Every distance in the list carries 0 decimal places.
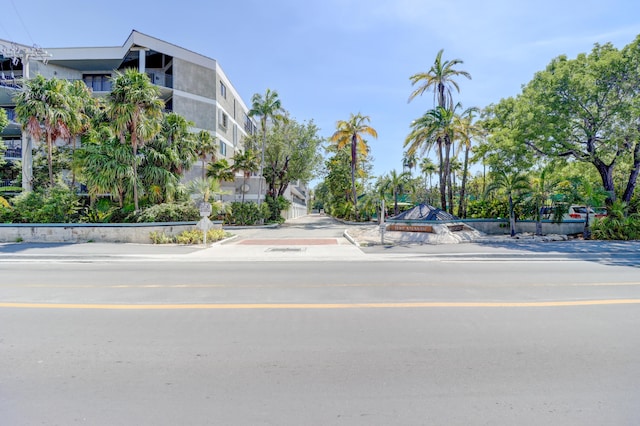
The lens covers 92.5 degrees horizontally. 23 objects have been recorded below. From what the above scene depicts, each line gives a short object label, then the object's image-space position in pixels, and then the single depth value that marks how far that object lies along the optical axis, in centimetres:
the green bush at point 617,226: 1766
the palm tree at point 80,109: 1855
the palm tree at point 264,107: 3042
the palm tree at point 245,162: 2998
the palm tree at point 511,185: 1916
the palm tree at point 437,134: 2250
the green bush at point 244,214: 2964
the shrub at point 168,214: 1758
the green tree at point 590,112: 1722
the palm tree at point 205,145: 2644
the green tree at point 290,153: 3456
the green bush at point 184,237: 1674
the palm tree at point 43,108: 1691
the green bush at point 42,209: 1673
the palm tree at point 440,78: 2353
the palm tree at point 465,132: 2291
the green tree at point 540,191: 1877
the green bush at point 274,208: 3394
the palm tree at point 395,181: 3007
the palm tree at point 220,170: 2867
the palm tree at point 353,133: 3344
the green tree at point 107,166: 1741
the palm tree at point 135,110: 1708
